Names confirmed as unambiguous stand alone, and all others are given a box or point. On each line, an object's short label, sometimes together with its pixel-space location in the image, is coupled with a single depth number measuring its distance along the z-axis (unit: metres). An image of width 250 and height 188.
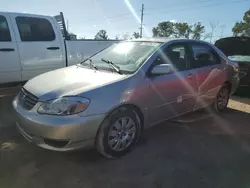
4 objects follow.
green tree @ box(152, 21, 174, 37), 38.78
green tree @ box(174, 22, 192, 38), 35.75
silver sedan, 2.17
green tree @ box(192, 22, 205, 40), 35.03
